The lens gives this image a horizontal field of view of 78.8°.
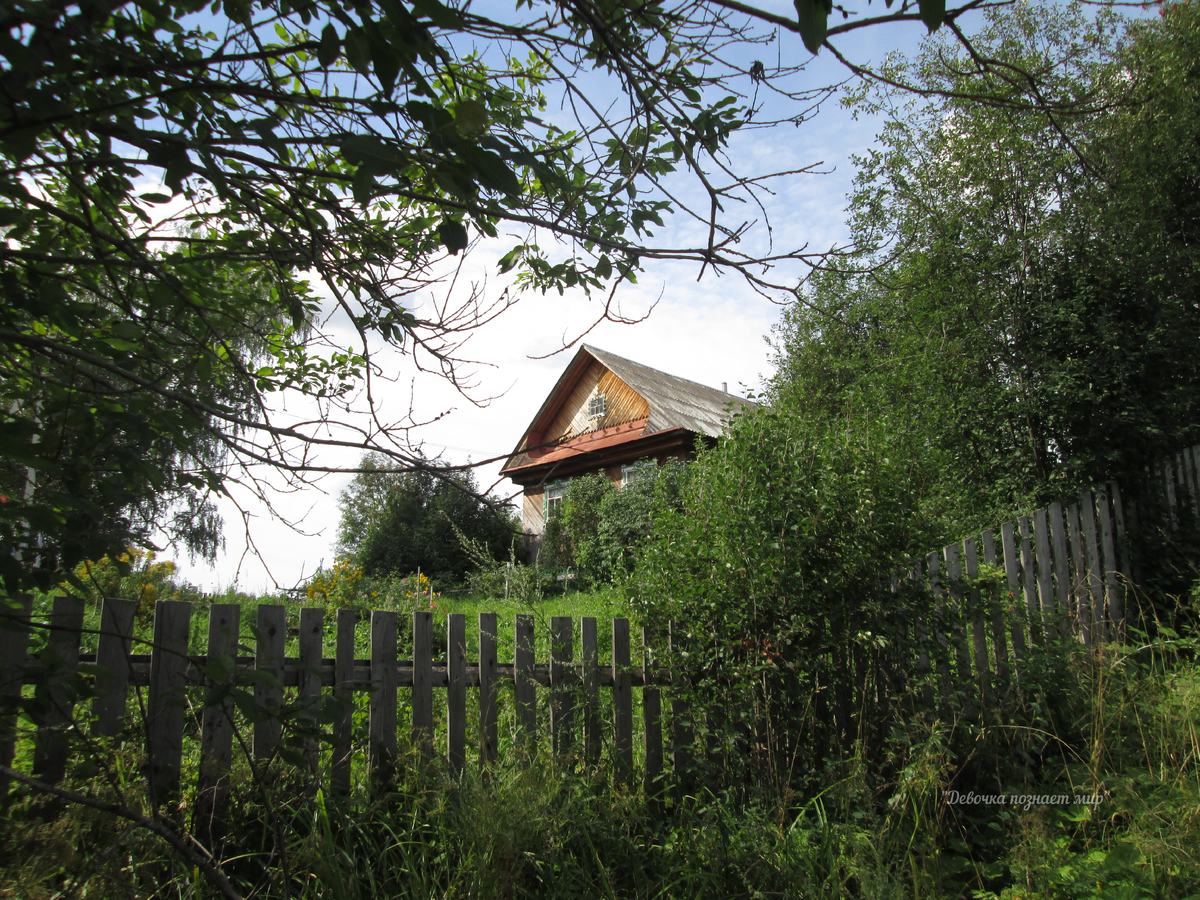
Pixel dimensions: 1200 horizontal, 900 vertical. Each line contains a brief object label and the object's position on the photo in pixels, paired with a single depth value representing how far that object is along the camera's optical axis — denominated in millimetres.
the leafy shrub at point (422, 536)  18266
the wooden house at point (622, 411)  16578
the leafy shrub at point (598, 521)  13758
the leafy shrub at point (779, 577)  3326
